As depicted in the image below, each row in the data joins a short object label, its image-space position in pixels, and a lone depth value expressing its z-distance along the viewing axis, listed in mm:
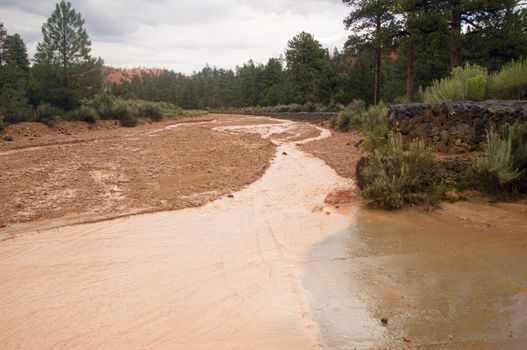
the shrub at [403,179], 6312
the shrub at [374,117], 14711
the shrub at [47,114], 18922
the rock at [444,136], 6934
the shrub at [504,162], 5770
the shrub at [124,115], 24109
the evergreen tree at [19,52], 31850
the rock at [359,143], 13683
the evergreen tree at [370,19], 22312
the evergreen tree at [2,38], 19638
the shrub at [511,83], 7566
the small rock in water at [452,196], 6230
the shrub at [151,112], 28400
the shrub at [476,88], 7730
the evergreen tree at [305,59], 42875
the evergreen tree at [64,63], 20766
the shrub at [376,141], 8623
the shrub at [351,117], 19294
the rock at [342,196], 7090
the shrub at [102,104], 23109
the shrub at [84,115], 21141
